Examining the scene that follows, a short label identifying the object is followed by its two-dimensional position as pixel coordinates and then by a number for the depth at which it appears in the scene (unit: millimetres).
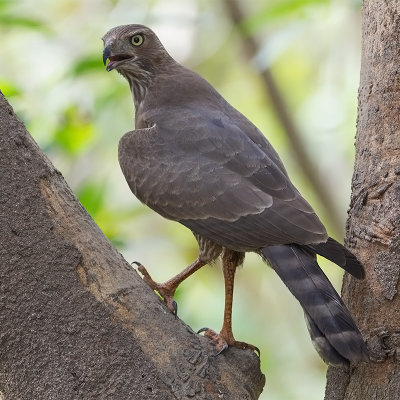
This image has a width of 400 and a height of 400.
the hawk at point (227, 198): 6512
